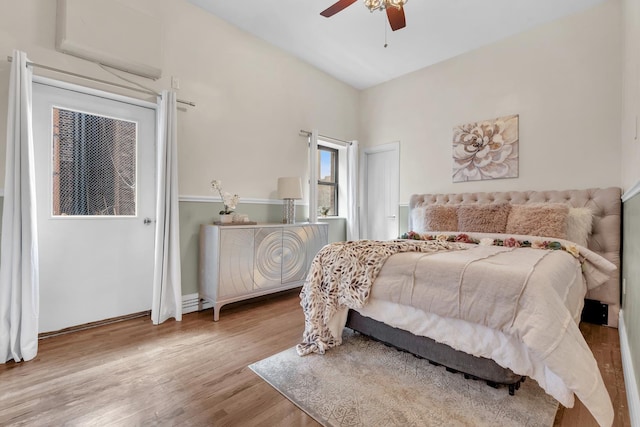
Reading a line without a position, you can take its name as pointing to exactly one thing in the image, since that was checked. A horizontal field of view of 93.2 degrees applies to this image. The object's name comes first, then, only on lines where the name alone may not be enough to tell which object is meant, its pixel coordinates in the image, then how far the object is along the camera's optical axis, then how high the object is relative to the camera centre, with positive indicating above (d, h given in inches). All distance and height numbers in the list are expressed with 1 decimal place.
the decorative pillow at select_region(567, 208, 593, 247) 109.4 -5.9
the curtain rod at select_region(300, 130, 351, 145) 163.6 +41.2
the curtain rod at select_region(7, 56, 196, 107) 86.3 +41.3
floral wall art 139.1 +28.8
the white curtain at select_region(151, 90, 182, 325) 107.5 -6.0
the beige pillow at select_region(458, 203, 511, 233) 123.0 -3.7
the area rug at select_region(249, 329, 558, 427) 58.1 -40.0
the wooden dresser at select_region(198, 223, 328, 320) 112.1 -21.2
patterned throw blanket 80.3 -20.5
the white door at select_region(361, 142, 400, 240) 183.2 +11.0
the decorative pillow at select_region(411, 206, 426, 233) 147.1 -5.2
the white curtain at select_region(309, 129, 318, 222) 164.7 +19.1
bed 55.1 -19.4
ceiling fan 89.0 +60.3
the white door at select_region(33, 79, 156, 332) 94.9 +1.5
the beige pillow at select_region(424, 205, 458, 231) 135.7 -4.2
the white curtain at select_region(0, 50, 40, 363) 80.0 -7.5
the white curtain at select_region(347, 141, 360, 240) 184.7 +9.4
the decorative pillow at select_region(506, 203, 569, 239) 109.2 -4.1
